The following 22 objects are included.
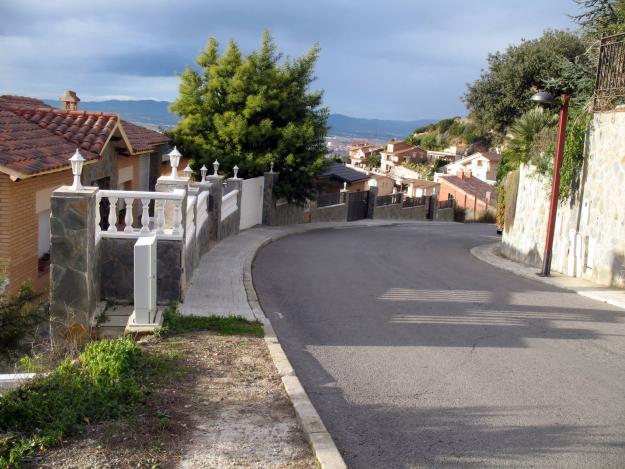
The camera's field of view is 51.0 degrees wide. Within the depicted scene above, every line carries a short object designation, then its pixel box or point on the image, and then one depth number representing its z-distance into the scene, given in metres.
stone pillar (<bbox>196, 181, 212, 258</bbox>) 13.83
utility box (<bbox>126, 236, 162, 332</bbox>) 8.07
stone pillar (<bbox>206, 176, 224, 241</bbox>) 17.30
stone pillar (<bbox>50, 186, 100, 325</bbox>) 8.54
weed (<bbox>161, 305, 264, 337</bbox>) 8.23
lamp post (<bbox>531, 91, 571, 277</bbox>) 14.33
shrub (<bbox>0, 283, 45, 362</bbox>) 6.74
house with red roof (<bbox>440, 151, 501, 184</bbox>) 79.06
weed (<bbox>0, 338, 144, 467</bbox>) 4.81
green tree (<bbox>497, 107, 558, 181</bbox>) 17.83
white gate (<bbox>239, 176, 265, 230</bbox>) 22.50
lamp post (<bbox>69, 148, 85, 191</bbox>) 8.52
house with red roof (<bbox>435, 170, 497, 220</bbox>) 55.75
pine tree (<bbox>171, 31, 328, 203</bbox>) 24.41
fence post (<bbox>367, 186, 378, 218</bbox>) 41.16
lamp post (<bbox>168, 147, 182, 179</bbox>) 12.31
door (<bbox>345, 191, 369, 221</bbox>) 38.14
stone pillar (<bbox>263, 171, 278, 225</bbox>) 24.77
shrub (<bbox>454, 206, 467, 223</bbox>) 54.38
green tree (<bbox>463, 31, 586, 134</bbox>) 29.28
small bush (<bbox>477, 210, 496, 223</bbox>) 53.00
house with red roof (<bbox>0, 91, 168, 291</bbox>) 10.91
